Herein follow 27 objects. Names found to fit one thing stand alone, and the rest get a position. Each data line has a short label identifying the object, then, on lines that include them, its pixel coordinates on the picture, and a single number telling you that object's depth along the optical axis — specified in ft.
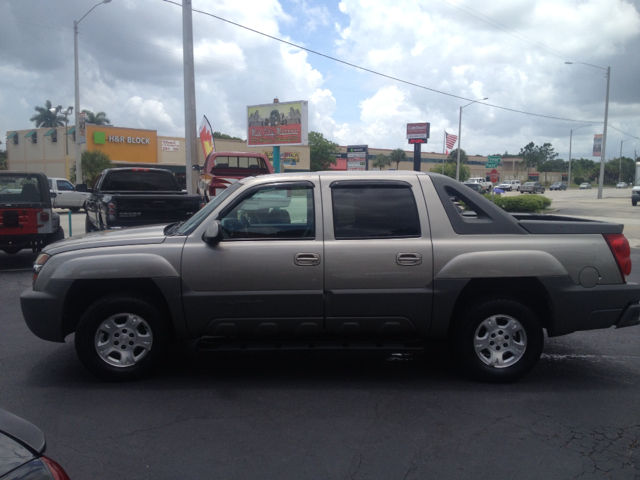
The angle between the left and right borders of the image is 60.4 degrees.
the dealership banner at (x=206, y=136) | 103.45
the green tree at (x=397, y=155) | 303.07
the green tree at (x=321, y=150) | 278.67
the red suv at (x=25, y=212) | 32.35
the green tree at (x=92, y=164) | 126.72
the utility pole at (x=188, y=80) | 53.57
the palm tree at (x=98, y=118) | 203.12
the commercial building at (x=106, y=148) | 145.89
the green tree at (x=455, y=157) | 326.22
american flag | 132.57
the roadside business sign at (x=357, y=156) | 143.95
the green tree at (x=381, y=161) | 298.97
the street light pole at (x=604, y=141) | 151.02
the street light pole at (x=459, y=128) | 148.46
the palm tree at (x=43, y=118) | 218.79
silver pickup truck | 15.24
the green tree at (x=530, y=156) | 436.35
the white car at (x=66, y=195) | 90.38
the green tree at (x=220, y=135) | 282.46
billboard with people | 113.70
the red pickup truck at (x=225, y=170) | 59.85
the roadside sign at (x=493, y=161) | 107.52
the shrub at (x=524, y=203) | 87.25
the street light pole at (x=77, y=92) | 92.84
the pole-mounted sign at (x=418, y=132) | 145.18
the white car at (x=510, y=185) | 240.12
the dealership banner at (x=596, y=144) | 235.11
